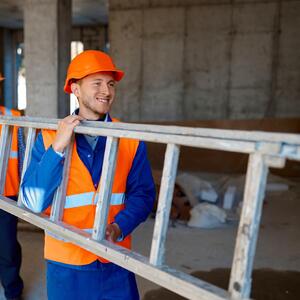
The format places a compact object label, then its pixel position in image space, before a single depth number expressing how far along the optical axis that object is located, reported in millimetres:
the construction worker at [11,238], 3080
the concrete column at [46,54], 6301
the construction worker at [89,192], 1914
